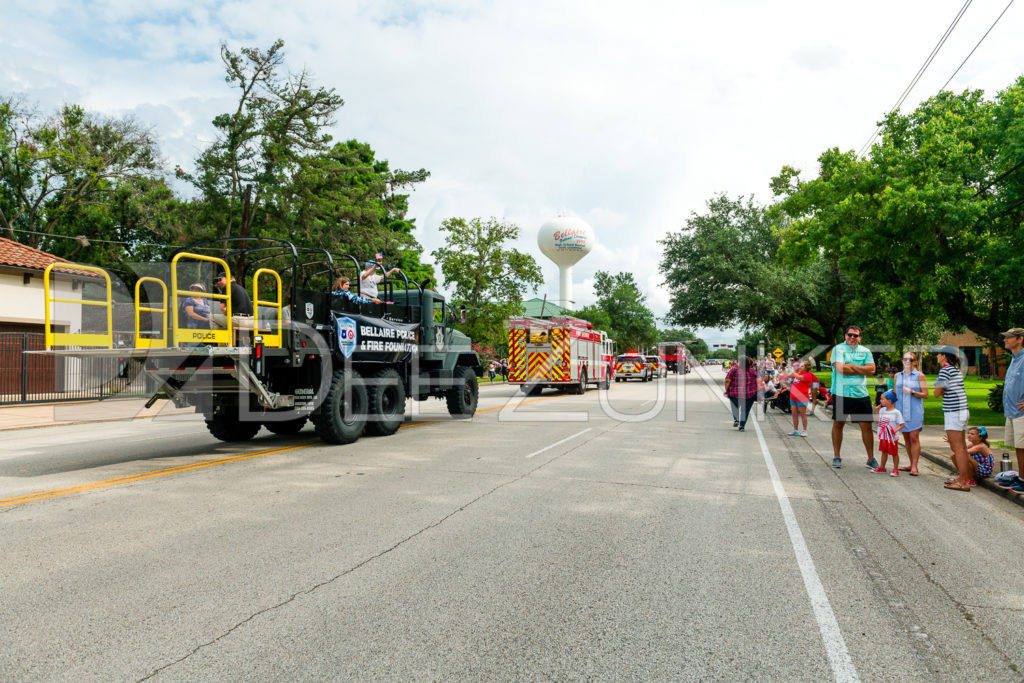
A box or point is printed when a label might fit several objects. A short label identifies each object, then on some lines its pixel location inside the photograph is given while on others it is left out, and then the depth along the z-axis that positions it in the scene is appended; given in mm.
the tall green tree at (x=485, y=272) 38938
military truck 8555
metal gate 21984
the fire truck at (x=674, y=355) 65619
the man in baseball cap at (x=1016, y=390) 7441
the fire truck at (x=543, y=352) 27672
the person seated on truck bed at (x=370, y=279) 11875
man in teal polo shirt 9617
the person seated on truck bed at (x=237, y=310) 8828
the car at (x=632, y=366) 44719
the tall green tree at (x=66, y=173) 35375
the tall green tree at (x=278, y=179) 34219
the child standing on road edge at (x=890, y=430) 9352
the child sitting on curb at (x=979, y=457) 8602
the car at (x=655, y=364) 49719
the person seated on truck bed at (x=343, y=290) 11094
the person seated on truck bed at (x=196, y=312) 8570
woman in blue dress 9211
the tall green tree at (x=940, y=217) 16172
